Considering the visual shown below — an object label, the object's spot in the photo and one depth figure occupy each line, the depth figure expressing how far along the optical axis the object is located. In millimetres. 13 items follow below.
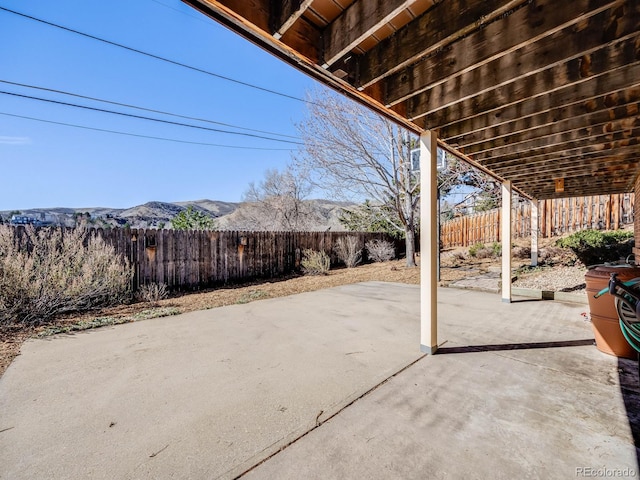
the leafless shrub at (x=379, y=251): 12062
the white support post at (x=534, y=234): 8447
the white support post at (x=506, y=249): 4922
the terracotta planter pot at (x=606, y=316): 2725
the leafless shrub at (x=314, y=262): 9430
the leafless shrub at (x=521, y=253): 10195
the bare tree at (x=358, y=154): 9109
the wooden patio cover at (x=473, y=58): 1715
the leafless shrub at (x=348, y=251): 10906
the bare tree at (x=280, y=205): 19688
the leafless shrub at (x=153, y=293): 5914
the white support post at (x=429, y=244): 2977
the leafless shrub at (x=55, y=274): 4152
